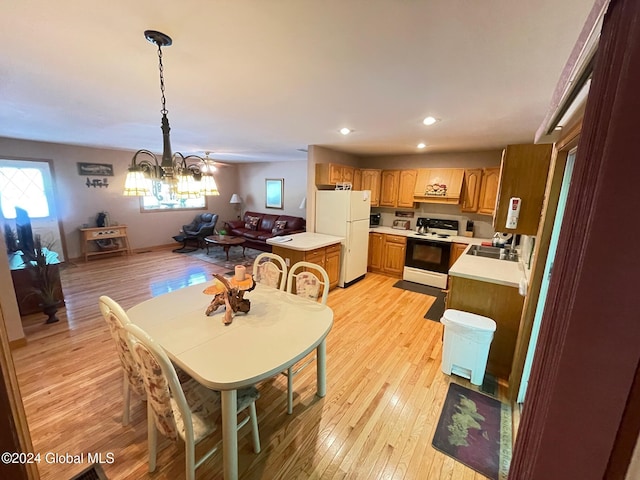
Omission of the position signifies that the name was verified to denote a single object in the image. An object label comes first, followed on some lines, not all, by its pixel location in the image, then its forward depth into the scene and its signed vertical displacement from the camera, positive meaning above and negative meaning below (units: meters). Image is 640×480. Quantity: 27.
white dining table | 1.31 -0.89
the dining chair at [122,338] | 1.38 -0.82
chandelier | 1.54 +0.10
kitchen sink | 3.13 -0.71
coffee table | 5.95 -1.13
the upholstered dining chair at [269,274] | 2.60 -0.82
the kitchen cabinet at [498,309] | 2.32 -1.04
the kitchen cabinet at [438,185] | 4.43 +0.22
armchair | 6.70 -1.01
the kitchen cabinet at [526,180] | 2.07 +0.16
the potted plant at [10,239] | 4.17 -0.85
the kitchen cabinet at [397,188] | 4.93 +0.16
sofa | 6.45 -0.91
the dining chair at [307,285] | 2.32 -0.84
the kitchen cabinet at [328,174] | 4.31 +0.35
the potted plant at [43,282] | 3.09 -1.18
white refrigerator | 4.20 -0.46
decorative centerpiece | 1.85 -0.71
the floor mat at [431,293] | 3.49 -1.57
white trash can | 2.20 -1.27
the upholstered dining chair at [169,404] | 1.19 -1.13
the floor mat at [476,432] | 1.63 -1.65
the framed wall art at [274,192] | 7.50 +0.04
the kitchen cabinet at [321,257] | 3.72 -0.94
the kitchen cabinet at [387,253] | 4.82 -1.10
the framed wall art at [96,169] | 5.46 +0.44
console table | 5.46 -1.03
